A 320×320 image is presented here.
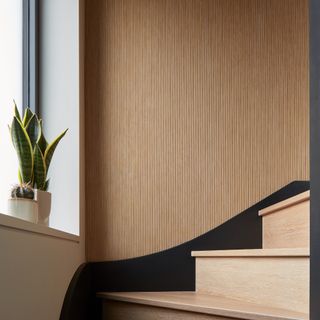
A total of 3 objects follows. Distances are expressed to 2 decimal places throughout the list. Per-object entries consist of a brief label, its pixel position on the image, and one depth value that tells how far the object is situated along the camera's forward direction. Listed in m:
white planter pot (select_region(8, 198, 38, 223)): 1.42
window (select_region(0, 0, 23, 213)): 1.84
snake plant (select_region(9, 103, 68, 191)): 1.53
